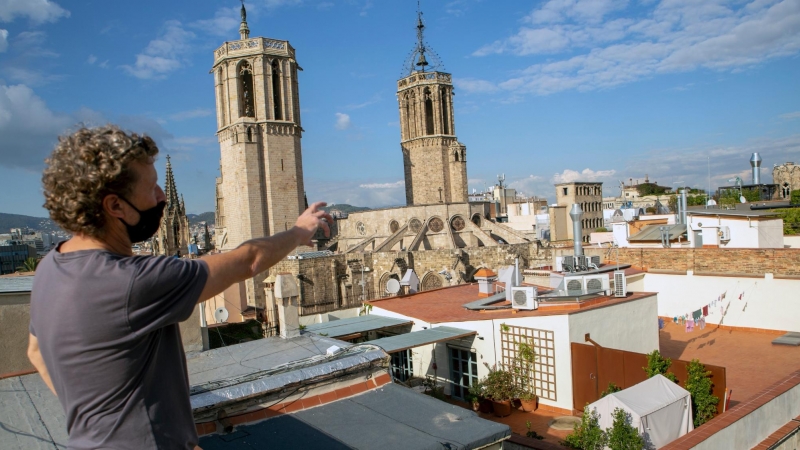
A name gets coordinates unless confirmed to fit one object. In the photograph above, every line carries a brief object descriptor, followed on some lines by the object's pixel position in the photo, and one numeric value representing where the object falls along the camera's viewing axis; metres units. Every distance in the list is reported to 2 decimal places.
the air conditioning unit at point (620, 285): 12.39
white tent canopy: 8.26
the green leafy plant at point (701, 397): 9.25
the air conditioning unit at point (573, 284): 12.84
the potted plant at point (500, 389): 10.70
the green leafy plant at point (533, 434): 9.25
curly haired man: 1.52
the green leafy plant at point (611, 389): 9.56
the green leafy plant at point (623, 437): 7.70
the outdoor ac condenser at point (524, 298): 11.66
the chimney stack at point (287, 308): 7.31
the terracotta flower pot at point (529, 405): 10.90
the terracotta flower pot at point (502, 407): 10.66
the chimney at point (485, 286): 15.39
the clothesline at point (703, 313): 14.23
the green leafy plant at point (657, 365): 9.60
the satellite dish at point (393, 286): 16.77
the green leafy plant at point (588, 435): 7.96
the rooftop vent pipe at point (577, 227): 18.50
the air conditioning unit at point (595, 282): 12.69
